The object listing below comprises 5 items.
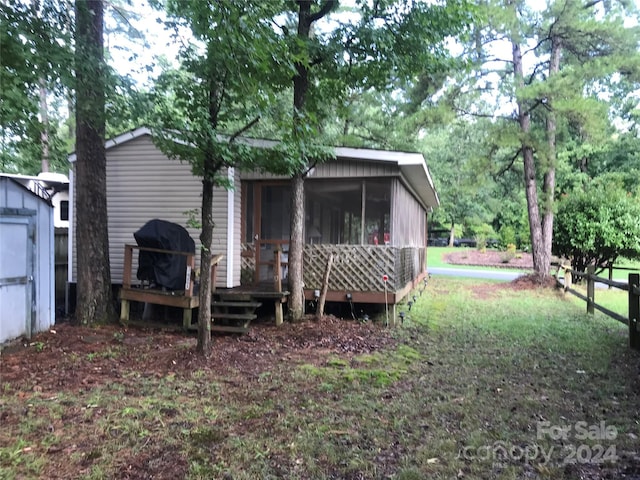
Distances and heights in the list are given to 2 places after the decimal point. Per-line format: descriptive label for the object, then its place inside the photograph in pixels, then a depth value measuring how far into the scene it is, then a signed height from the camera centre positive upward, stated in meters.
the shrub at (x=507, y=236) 30.50 -0.02
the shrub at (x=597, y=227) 14.59 +0.32
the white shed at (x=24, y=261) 5.87 -0.41
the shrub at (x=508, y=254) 26.55 -1.14
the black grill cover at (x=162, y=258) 7.85 -0.44
